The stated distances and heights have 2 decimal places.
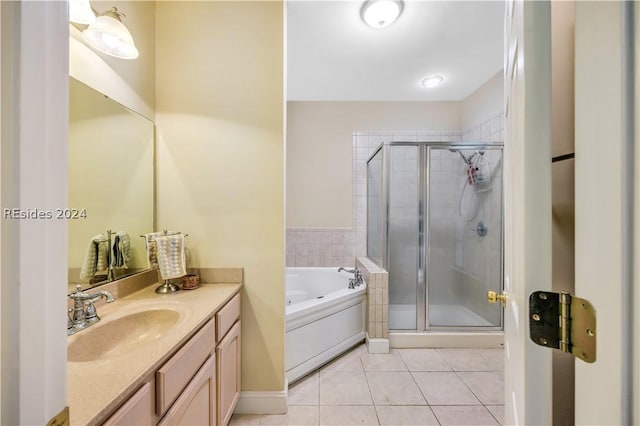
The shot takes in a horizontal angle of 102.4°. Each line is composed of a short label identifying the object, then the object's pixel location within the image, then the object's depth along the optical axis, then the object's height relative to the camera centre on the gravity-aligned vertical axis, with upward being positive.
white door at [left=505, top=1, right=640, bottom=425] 0.32 +0.02
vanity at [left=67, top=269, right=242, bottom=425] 0.65 -0.50
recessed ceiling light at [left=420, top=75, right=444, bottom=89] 2.84 +1.49
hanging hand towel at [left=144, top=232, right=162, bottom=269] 1.45 -0.21
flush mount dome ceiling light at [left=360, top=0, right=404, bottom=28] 1.77 +1.44
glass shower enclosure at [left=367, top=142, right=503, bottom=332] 2.66 -0.18
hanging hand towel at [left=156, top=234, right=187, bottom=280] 1.42 -0.25
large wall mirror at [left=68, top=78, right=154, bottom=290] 1.13 +0.18
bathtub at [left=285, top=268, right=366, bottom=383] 1.88 -0.95
